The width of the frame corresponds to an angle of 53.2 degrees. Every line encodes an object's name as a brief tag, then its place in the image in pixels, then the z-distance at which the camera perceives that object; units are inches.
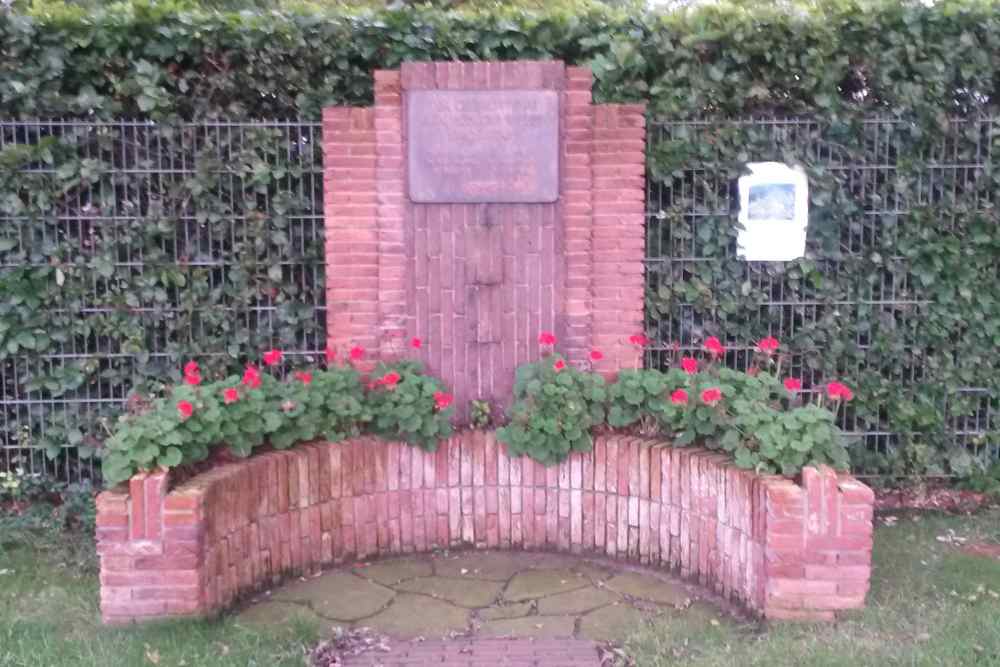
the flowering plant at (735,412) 165.5
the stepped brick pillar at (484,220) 199.8
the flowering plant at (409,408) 189.9
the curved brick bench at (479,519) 157.1
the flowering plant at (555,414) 187.8
